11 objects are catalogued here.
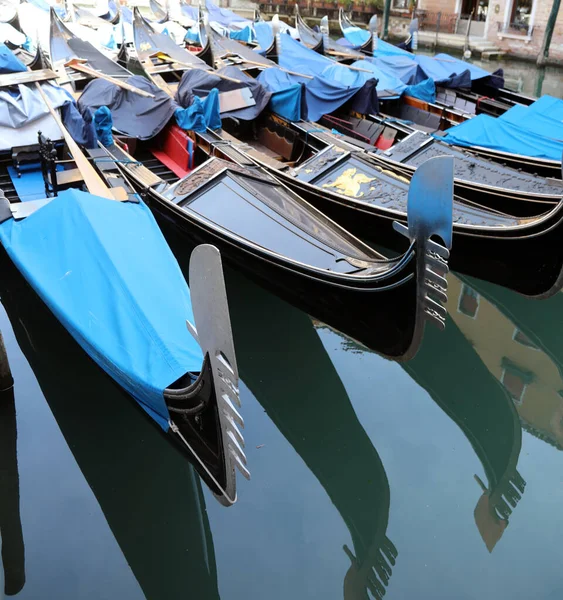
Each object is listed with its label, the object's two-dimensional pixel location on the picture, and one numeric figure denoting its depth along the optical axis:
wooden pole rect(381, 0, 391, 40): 13.12
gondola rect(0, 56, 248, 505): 1.84
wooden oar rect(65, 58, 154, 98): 5.00
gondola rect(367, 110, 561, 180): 4.29
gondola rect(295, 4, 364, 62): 7.93
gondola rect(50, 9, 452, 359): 2.59
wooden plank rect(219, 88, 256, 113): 5.14
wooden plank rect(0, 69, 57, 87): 4.61
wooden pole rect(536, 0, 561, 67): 10.44
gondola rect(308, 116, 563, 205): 3.82
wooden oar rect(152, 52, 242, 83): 5.21
